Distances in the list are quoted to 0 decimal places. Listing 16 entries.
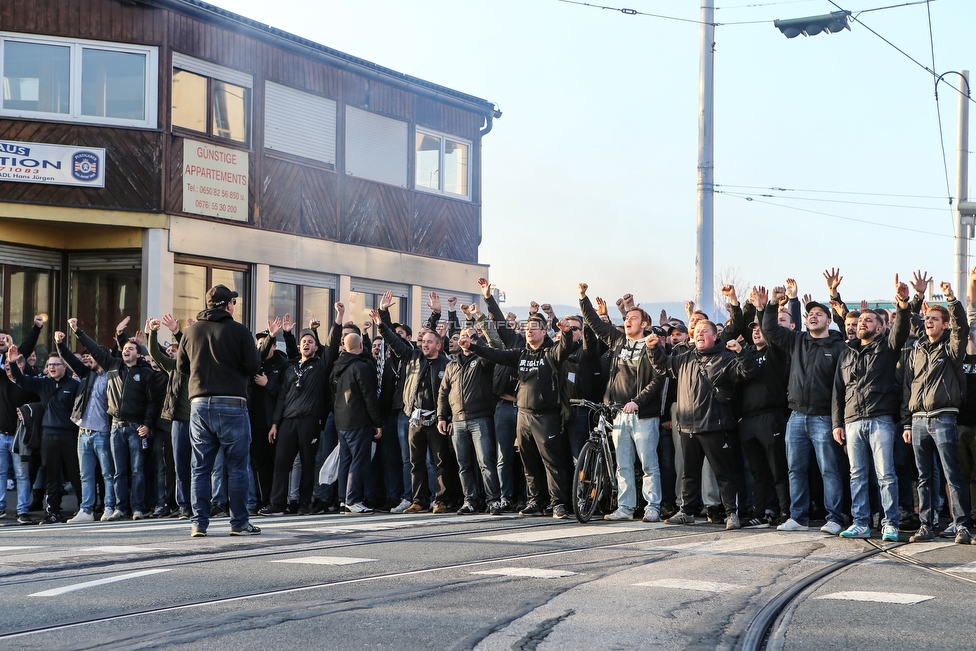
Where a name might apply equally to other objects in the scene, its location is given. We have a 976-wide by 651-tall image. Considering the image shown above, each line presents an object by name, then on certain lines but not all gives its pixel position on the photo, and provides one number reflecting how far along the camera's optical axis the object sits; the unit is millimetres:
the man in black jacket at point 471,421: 13570
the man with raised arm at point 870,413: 10992
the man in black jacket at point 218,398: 10695
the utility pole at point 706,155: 18281
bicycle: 12273
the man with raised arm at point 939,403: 10758
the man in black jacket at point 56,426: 15117
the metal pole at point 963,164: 24500
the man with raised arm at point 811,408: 11531
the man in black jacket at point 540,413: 13008
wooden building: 20188
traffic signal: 15941
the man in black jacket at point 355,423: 14227
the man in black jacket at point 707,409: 12078
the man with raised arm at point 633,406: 12633
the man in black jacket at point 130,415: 14461
